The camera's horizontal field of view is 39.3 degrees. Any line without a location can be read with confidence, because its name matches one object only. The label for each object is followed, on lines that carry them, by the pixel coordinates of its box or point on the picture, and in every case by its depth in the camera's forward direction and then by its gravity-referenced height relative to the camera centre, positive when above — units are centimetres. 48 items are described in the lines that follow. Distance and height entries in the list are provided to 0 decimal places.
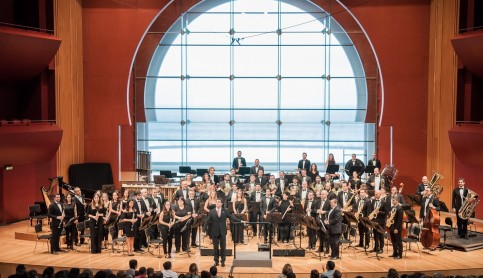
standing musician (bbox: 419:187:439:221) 1655 -204
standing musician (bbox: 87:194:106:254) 1634 -254
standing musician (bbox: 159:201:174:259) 1606 -255
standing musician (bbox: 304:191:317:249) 1686 -233
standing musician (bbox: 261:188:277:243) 1750 -223
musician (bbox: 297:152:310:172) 2147 -142
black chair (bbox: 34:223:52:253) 1622 -285
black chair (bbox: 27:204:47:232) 1831 -255
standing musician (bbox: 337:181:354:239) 1736 -201
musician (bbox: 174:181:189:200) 1797 -195
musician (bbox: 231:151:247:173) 2206 -141
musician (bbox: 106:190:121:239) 1638 -227
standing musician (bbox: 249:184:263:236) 1756 -221
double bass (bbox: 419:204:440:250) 1611 -270
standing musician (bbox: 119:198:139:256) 1614 -248
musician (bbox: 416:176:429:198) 1784 -184
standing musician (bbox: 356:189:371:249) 1630 -221
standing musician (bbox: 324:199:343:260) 1583 -250
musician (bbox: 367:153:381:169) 2125 -135
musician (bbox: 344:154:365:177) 2101 -139
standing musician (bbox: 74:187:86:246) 1701 -228
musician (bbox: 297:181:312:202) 1801 -194
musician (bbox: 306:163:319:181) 2042 -162
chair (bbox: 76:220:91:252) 1633 -268
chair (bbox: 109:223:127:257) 1606 -289
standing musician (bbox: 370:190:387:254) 1599 -230
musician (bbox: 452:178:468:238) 1734 -214
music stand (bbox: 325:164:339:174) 2083 -151
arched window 2414 +126
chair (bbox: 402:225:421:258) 1589 -283
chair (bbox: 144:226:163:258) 1600 -293
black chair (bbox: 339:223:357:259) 1579 -287
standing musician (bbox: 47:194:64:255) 1630 -250
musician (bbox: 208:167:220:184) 2011 -176
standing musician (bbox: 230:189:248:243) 1758 -228
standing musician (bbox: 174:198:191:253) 1623 -255
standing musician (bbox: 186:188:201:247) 1664 -210
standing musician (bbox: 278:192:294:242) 1722 -254
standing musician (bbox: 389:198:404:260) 1584 -260
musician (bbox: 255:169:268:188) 1951 -174
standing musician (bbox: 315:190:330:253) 1631 -227
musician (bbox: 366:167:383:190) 1993 -183
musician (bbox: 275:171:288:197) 1889 -185
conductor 1545 -247
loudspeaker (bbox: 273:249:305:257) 1620 -321
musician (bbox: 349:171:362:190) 1923 -180
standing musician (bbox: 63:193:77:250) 1650 -242
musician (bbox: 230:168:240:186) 1983 -175
